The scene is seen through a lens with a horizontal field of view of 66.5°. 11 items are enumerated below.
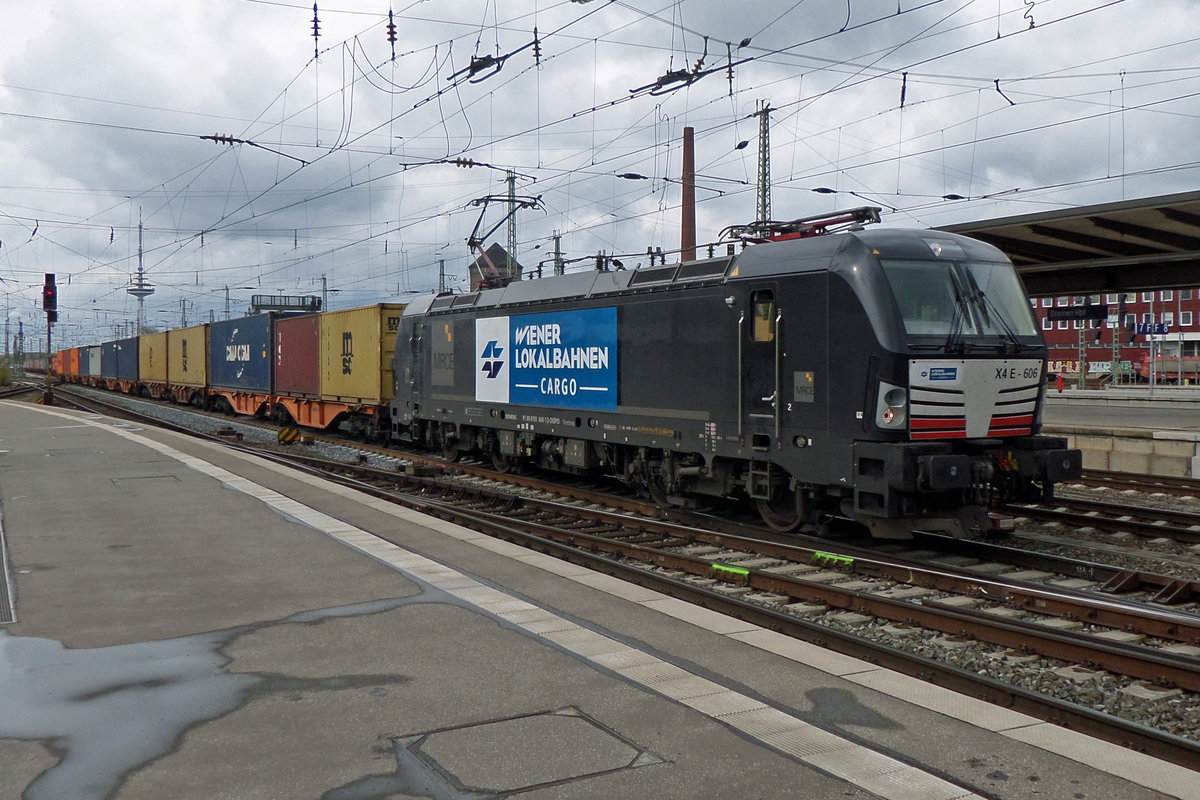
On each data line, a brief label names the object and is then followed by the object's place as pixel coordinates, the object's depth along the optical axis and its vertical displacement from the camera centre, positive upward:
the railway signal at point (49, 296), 28.91 +2.81
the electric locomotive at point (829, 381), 9.36 +0.05
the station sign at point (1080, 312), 26.84 +2.14
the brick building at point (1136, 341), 72.69 +3.86
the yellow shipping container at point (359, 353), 23.34 +0.84
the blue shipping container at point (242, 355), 31.52 +1.11
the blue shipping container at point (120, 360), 50.56 +1.43
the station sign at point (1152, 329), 44.67 +3.14
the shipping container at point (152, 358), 44.56 +1.33
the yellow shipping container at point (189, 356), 38.50 +1.25
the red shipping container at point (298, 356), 27.59 +0.89
